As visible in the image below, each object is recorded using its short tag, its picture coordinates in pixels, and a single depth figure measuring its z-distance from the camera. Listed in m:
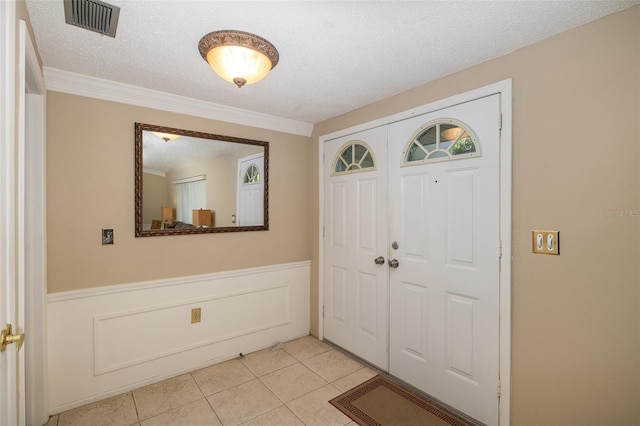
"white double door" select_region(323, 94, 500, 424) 1.93
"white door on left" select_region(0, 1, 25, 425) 1.03
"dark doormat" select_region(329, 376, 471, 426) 2.00
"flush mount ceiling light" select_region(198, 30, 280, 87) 1.58
